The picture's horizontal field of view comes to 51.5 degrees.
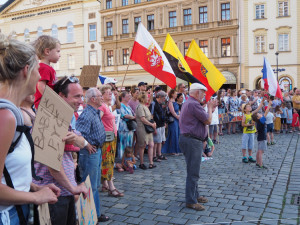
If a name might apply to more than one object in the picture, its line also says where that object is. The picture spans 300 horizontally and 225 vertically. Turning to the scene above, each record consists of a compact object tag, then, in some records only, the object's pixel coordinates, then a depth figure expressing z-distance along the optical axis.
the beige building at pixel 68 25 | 37.16
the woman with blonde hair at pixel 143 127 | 7.64
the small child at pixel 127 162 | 7.24
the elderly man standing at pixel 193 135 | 4.82
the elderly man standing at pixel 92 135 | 4.04
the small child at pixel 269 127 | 10.44
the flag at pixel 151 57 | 6.82
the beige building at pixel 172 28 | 29.58
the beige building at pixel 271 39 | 27.47
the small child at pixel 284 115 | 14.31
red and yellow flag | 6.65
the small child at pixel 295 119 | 14.53
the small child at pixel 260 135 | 7.34
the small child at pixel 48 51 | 3.08
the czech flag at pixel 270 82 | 9.33
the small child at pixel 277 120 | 14.14
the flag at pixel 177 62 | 6.57
